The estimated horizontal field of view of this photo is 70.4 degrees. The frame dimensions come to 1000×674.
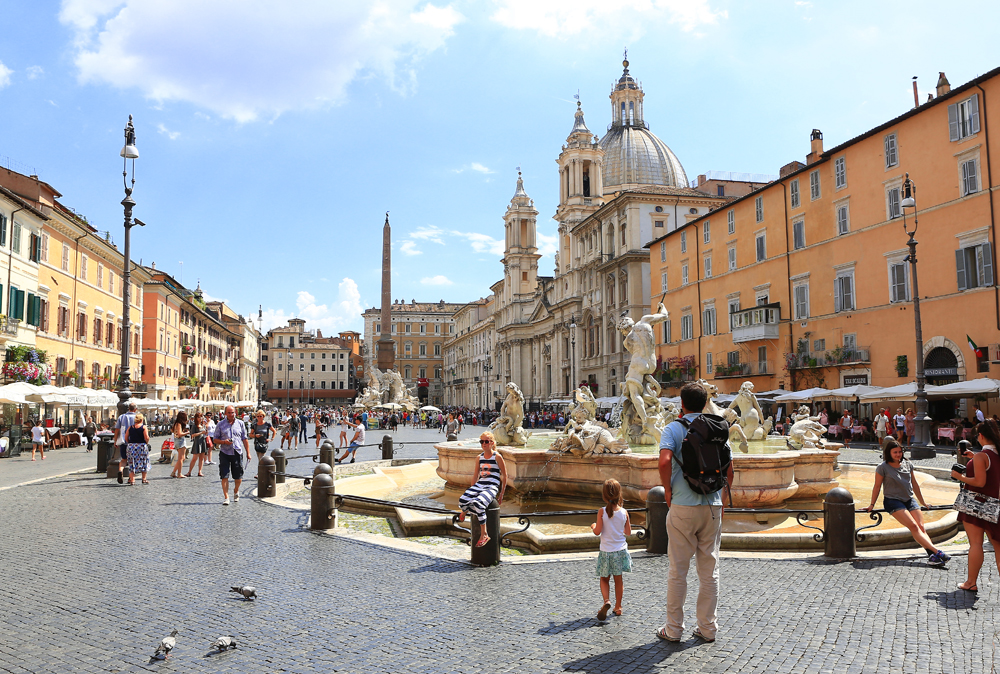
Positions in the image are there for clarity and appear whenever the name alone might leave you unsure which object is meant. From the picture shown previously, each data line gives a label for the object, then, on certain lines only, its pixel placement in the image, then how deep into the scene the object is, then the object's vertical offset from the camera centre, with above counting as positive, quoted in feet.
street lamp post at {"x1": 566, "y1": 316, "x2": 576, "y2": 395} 191.09 +5.92
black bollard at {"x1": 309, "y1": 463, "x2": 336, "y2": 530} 29.07 -4.35
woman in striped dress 24.52 -3.09
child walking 16.92 -3.61
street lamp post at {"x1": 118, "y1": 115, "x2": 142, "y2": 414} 52.01 +9.30
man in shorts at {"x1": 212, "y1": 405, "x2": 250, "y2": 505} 36.63 -2.84
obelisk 168.76 +20.26
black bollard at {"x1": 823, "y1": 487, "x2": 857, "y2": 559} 22.62 -4.43
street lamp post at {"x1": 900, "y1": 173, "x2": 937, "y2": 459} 62.44 -0.93
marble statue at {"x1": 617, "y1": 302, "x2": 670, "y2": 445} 41.60 +0.25
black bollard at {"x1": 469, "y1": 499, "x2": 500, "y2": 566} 22.57 -4.85
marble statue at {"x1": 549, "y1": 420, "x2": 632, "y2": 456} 33.55 -2.43
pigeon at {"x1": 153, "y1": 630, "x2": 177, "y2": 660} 14.56 -5.10
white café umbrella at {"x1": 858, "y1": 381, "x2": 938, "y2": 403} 75.10 -0.63
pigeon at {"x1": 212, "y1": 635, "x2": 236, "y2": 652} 14.99 -5.19
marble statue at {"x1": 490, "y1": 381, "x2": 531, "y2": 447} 42.65 -1.82
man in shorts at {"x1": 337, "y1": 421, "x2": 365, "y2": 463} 68.99 -3.82
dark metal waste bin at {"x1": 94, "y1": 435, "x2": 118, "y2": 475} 52.16 -3.93
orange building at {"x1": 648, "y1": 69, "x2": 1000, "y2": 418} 77.56 +17.17
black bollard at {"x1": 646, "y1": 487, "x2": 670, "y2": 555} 23.65 -4.41
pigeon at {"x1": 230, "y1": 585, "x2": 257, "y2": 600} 18.68 -5.11
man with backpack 14.40 -2.25
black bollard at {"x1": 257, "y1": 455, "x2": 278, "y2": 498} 38.32 -4.31
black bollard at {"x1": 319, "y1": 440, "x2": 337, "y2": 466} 46.98 -3.77
